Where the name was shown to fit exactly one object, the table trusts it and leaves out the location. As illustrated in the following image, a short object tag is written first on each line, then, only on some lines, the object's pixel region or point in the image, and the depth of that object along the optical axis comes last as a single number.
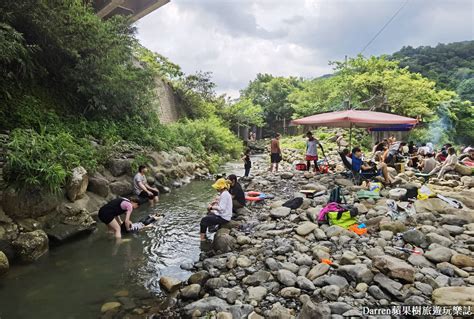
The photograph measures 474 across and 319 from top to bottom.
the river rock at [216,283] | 4.03
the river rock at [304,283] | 3.75
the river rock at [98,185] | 7.45
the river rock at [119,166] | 8.70
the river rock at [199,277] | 4.27
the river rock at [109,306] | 3.76
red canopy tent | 8.74
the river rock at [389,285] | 3.42
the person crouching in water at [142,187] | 8.47
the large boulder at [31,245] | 4.76
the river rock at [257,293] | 3.68
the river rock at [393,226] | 5.13
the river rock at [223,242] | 5.33
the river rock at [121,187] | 8.22
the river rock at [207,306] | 3.51
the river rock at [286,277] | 3.89
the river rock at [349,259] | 4.16
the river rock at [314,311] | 3.07
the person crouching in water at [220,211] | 6.04
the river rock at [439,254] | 4.15
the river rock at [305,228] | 5.41
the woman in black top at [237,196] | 7.11
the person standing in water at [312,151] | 11.11
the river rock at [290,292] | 3.67
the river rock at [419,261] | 4.07
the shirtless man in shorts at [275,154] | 11.95
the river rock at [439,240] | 4.58
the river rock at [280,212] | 6.52
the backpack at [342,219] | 5.55
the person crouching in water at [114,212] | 6.11
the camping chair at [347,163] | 8.62
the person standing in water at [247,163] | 11.82
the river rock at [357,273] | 3.77
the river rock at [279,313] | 3.22
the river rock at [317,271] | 3.96
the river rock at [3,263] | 4.29
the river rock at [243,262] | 4.51
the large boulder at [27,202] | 5.15
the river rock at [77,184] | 6.36
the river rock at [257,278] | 4.00
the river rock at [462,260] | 4.01
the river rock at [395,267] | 3.65
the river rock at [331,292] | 3.51
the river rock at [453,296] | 3.16
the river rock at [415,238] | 4.67
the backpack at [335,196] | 6.39
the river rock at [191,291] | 3.94
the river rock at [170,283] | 4.23
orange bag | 5.21
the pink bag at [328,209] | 5.81
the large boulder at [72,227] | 5.56
